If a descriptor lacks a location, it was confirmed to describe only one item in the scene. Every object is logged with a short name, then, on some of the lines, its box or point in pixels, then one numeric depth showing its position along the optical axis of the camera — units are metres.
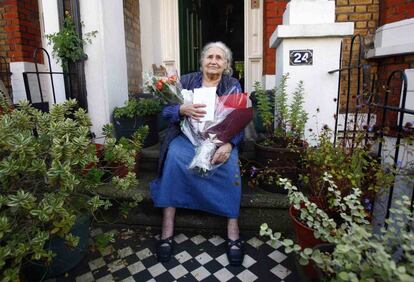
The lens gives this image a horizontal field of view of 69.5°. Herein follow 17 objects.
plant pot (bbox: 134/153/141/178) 2.46
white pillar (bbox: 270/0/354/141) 2.23
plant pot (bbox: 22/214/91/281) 1.60
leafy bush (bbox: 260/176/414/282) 0.88
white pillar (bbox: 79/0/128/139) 2.73
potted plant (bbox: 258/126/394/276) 1.53
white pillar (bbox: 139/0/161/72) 4.13
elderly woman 1.95
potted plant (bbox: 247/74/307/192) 2.07
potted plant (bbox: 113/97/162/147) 2.80
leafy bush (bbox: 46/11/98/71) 2.61
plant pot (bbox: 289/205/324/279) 1.53
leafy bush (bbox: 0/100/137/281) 1.19
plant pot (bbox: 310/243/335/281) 1.34
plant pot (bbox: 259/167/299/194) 2.07
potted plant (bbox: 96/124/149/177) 1.67
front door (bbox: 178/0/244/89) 4.36
